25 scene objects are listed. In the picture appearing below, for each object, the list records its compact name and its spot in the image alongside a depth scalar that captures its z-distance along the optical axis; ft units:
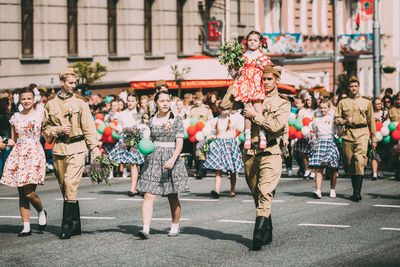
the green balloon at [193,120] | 60.61
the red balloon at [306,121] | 61.23
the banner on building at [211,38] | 122.62
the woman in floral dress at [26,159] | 34.55
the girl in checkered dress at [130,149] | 50.61
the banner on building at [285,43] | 132.77
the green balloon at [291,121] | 61.96
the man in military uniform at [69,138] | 33.96
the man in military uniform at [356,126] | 47.01
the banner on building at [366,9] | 105.59
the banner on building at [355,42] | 162.20
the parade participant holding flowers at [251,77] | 31.30
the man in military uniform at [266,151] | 31.17
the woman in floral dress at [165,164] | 33.68
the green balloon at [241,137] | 53.47
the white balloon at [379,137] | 60.90
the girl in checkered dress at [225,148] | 49.11
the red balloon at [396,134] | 59.26
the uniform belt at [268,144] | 31.63
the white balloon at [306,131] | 59.62
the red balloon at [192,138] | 60.56
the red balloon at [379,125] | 61.57
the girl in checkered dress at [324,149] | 48.49
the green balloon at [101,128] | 60.34
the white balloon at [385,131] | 60.64
